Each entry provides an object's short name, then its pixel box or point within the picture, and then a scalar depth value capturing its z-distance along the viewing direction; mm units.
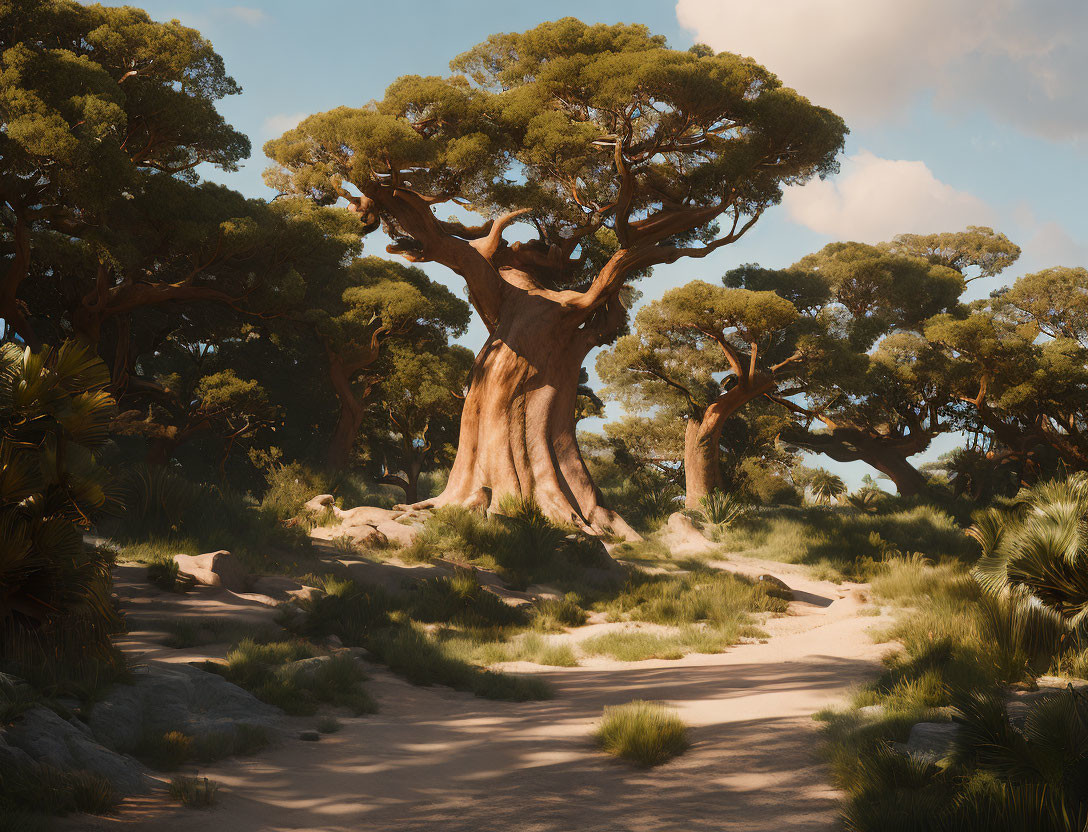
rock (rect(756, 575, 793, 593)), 14418
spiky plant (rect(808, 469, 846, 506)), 34219
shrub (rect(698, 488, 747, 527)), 22859
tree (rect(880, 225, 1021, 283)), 34250
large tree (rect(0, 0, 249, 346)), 13273
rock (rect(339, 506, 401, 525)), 16672
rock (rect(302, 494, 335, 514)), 17453
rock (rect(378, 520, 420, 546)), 15828
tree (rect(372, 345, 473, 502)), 24609
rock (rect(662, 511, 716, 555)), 20062
